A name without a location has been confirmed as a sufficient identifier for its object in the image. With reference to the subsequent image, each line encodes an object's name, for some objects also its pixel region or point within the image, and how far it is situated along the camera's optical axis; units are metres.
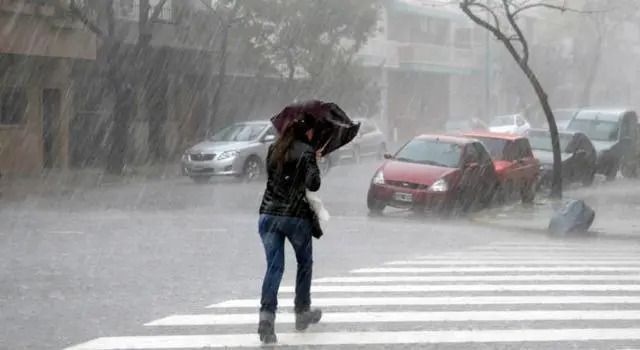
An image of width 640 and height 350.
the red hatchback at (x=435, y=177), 19.11
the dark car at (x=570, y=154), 26.31
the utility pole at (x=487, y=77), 53.06
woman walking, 7.46
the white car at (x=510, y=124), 45.69
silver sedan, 26.94
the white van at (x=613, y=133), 30.25
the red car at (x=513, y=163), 21.86
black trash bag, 16.69
